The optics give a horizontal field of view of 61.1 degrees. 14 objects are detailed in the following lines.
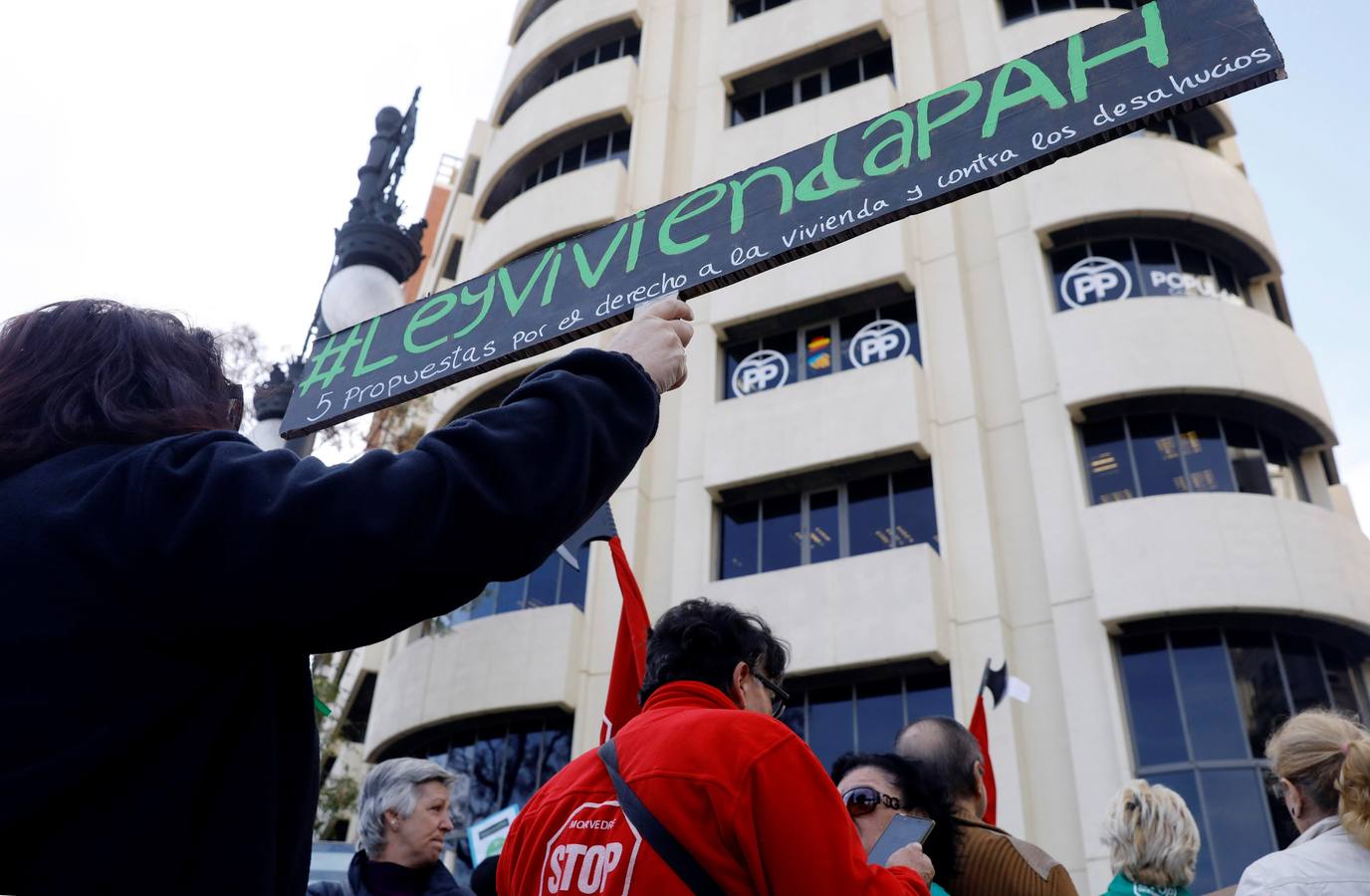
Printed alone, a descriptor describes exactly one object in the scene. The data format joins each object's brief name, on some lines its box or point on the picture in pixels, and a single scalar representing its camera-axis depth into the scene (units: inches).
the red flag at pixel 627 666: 191.5
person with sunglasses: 136.5
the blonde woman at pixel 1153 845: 159.5
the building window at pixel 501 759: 623.2
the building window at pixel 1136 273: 631.8
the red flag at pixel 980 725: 281.8
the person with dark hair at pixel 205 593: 45.5
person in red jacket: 90.2
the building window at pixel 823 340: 677.3
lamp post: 197.0
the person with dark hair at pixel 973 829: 131.0
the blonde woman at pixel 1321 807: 123.0
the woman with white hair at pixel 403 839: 181.3
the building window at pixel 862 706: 556.7
